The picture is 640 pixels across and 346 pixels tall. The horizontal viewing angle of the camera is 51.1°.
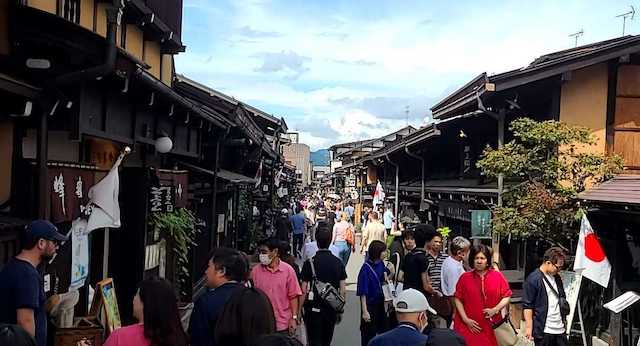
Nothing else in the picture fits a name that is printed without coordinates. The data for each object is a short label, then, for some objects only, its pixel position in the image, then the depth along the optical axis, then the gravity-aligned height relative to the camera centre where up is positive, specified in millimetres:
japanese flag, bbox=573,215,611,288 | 9750 -1215
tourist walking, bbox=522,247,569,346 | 8109 -1555
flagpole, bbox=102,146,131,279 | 9602 -1381
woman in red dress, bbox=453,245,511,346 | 7578 -1458
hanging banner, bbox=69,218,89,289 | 7304 -1058
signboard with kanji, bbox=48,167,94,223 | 6516 -360
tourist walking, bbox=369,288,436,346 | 4797 -1172
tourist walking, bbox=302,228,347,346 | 8742 -1573
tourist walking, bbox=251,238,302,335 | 7664 -1357
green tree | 10992 +1
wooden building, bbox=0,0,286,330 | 6262 +394
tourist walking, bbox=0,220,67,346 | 4961 -953
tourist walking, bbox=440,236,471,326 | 8703 -1261
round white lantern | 10258 +249
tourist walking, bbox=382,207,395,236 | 25094 -1966
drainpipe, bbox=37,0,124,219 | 6113 +555
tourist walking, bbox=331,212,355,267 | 15427 -1656
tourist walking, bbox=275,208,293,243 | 20669 -1991
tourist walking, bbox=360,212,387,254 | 17188 -1649
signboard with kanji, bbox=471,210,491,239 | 14062 -1118
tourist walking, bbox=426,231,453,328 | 9055 -1508
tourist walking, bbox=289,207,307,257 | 22484 -2232
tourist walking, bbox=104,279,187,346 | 4145 -1014
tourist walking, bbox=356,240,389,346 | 9078 -1677
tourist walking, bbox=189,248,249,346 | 4992 -975
